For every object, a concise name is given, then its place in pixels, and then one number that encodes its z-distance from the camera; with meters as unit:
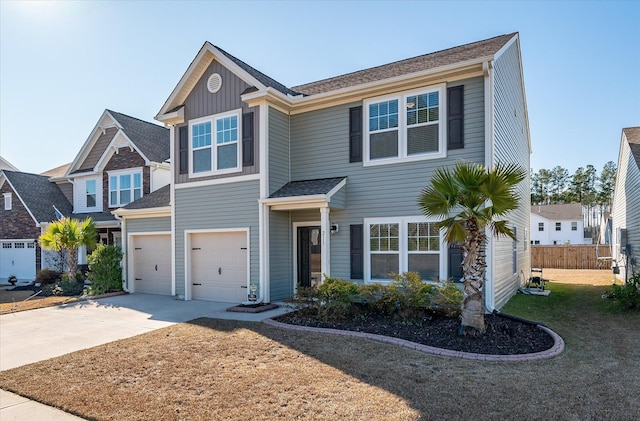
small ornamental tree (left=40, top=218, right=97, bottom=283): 14.54
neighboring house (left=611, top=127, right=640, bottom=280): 13.68
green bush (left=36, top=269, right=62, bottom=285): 16.36
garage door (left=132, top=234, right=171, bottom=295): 13.56
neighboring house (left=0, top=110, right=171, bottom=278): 17.22
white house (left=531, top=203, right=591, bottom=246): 43.62
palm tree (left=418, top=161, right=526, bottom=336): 6.86
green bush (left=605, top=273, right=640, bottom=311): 9.77
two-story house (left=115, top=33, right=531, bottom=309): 9.44
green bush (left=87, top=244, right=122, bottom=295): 13.75
